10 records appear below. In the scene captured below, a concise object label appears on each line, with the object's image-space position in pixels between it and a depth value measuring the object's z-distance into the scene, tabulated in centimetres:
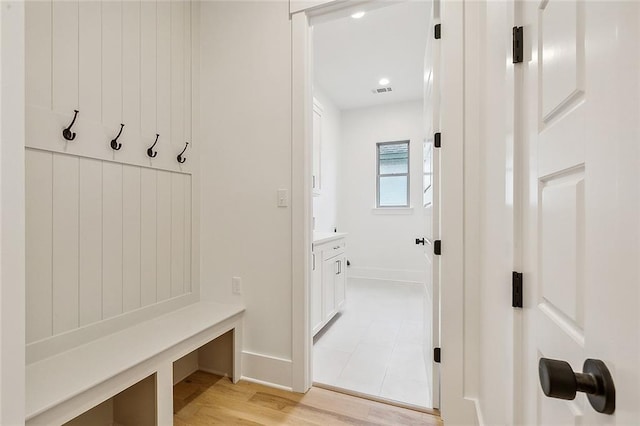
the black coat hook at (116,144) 158
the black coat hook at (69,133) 137
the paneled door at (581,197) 41
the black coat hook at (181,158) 200
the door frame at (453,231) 153
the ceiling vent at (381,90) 427
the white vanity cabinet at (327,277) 254
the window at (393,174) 493
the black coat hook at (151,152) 178
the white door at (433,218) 168
